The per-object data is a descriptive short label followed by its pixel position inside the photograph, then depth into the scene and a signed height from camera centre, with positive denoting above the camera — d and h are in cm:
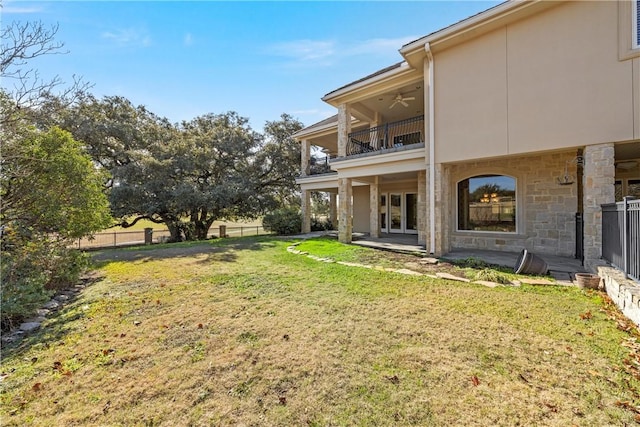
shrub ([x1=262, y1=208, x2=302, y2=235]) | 1597 -53
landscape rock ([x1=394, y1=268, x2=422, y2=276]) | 638 -150
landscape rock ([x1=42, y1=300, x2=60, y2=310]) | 469 -164
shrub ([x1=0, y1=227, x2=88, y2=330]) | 398 -107
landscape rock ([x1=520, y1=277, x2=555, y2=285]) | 545 -149
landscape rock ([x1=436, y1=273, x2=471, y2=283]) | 583 -151
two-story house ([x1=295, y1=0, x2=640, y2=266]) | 585 +233
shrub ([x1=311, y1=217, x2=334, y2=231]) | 1725 -79
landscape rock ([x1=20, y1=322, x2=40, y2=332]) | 385 -166
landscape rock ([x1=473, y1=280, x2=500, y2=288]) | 543 -152
